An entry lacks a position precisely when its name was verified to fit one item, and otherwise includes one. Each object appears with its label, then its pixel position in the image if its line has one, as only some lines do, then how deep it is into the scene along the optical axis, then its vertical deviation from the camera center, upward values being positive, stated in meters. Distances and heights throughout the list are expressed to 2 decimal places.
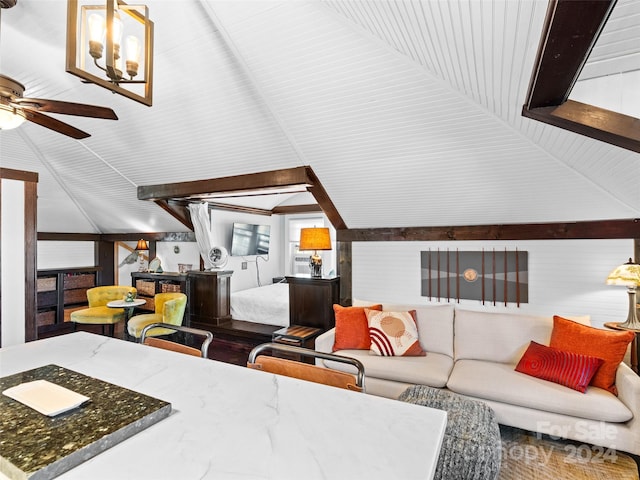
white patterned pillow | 2.90 -0.83
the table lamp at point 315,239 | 3.84 +0.00
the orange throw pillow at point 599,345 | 2.27 -0.74
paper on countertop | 0.91 -0.46
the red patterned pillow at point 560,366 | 2.24 -0.88
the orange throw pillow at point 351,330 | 3.07 -0.84
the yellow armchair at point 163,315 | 3.96 -0.93
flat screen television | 5.95 -0.01
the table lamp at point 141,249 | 6.02 -0.20
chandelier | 1.38 +0.87
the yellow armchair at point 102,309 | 4.42 -0.97
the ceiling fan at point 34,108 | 1.74 +0.73
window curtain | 5.17 +0.19
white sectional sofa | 2.09 -1.01
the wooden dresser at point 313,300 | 4.09 -0.75
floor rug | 2.00 -1.39
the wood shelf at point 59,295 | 5.34 -0.97
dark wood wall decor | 3.35 -0.37
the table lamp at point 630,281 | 2.57 -0.31
